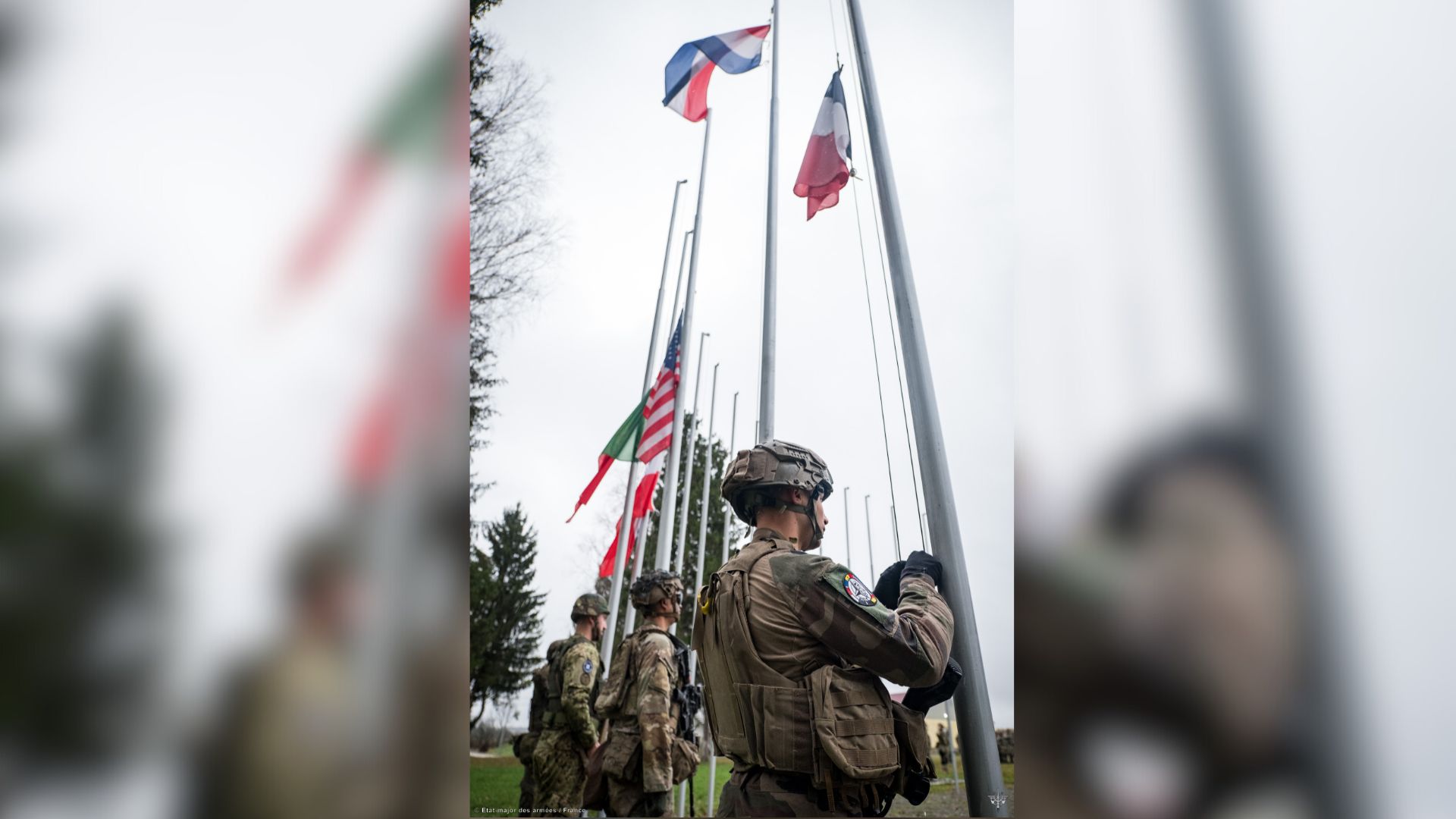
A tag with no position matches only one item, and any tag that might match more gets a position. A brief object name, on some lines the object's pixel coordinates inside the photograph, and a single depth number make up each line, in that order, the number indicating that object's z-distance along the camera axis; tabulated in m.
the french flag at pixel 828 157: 4.98
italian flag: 7.77
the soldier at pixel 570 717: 5.32
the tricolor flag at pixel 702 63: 5.98
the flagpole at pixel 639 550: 7.87
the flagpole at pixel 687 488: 8.67
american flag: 7.43
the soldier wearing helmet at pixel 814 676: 2.34
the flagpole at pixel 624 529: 7.72
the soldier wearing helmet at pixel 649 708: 4.68
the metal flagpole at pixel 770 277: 4.84
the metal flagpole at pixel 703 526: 8.93
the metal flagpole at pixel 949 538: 2.66
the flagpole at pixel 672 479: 7.46
